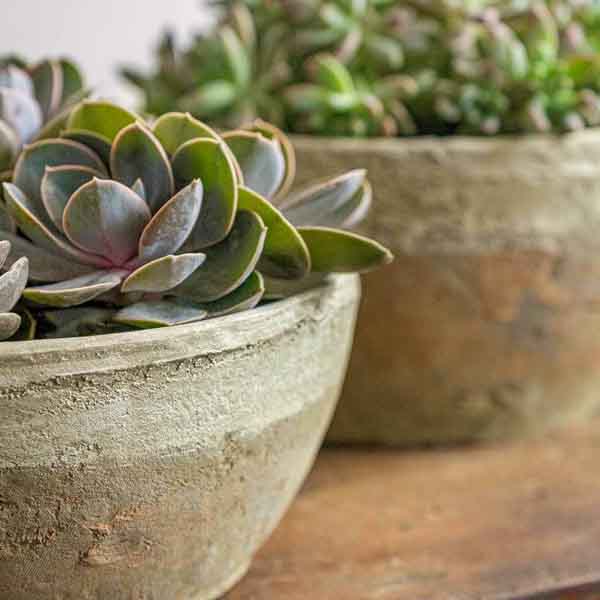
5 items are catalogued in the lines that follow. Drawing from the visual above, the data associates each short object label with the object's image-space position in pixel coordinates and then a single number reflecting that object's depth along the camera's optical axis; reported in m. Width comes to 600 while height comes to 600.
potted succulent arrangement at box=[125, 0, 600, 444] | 0.99
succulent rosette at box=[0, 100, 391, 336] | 0.80
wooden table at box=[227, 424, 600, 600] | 0.90
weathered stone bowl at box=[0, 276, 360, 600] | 0.78
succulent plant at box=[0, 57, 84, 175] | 0.85
